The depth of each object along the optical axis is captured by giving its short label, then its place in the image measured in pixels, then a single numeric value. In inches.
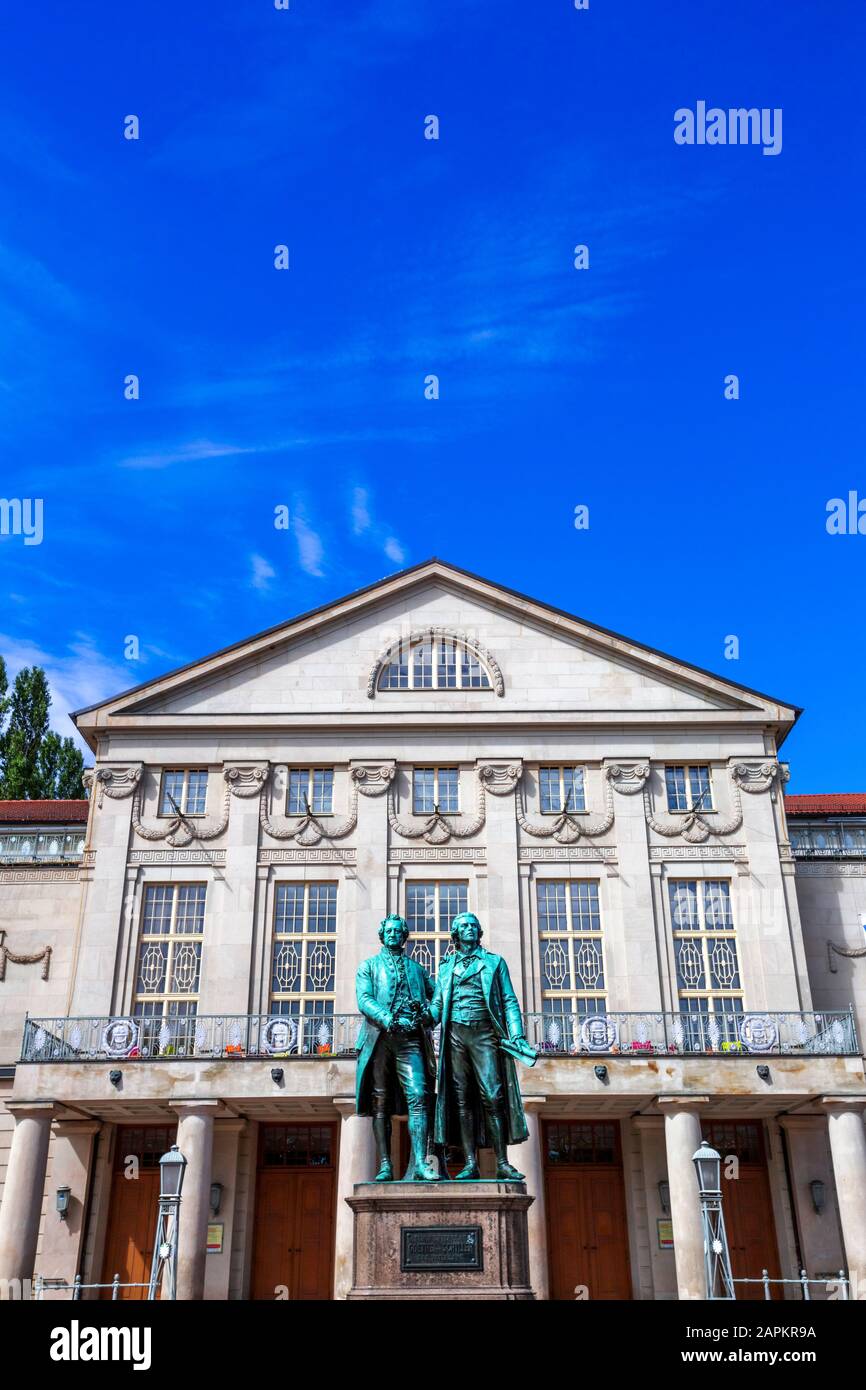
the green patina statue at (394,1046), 501.7
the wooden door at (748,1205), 1082.7
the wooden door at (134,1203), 1083.9
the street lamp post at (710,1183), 772.0
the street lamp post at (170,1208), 817.5
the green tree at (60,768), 1920.5
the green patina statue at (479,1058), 497.0
